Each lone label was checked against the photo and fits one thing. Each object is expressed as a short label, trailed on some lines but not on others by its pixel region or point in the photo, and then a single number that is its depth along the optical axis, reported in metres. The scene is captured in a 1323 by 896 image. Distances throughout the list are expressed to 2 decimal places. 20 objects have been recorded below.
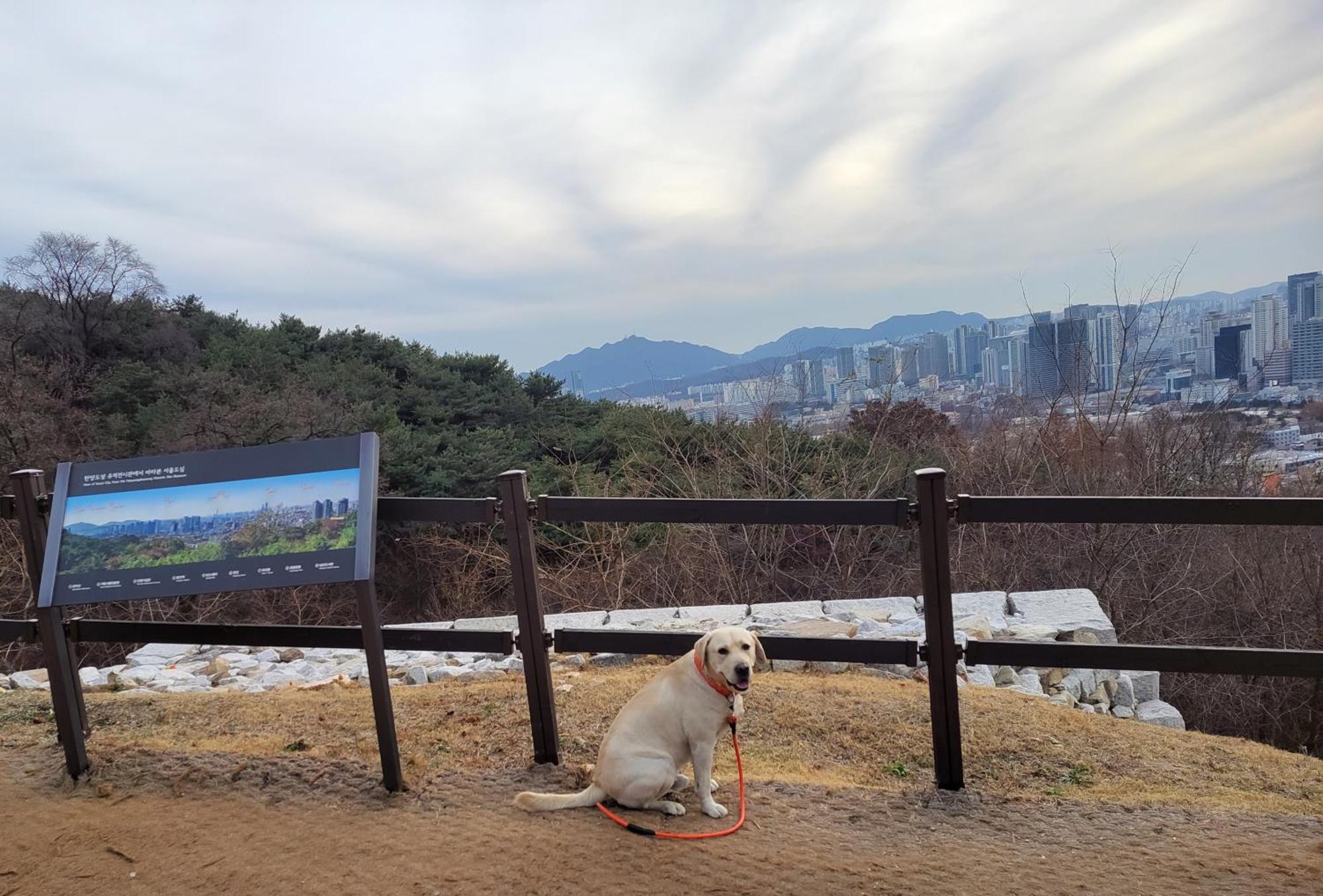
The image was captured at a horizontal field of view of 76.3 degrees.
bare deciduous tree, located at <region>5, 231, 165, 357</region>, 29.56
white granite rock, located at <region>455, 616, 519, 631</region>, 9.91
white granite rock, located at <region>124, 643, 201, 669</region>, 9.61
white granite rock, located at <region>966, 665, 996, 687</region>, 7.73
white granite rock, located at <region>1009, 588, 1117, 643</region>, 9.20
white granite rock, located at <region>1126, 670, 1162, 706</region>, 8.88
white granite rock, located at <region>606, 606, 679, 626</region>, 9.68
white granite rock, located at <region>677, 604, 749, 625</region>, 9.30
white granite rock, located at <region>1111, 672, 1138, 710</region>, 8.59
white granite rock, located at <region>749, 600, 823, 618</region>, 9.48
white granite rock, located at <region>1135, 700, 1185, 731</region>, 8.02
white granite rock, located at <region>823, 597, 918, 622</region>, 9.68
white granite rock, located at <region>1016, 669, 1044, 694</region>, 8.02
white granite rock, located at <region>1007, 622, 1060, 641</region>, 8.89
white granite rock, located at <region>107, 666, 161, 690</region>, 7.81
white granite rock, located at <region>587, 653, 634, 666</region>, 8.06
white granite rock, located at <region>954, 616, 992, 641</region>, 8.17
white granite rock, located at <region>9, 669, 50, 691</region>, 7.74
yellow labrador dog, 3.66
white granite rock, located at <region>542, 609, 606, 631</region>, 9.68
